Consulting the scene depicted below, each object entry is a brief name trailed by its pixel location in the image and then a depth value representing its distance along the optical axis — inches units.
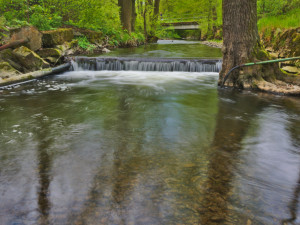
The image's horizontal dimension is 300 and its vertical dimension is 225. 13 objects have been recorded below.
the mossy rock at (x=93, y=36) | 665.6
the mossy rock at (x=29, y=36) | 380.8
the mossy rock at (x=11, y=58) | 338.0
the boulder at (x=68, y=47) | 502.9
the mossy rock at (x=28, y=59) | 358.0
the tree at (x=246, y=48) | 279.1
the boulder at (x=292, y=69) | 300.0
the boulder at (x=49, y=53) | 428.4
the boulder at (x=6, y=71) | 326.3
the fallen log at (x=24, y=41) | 337.2
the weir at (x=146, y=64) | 441.1
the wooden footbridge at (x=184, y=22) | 1551.4
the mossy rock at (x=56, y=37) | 459.5
